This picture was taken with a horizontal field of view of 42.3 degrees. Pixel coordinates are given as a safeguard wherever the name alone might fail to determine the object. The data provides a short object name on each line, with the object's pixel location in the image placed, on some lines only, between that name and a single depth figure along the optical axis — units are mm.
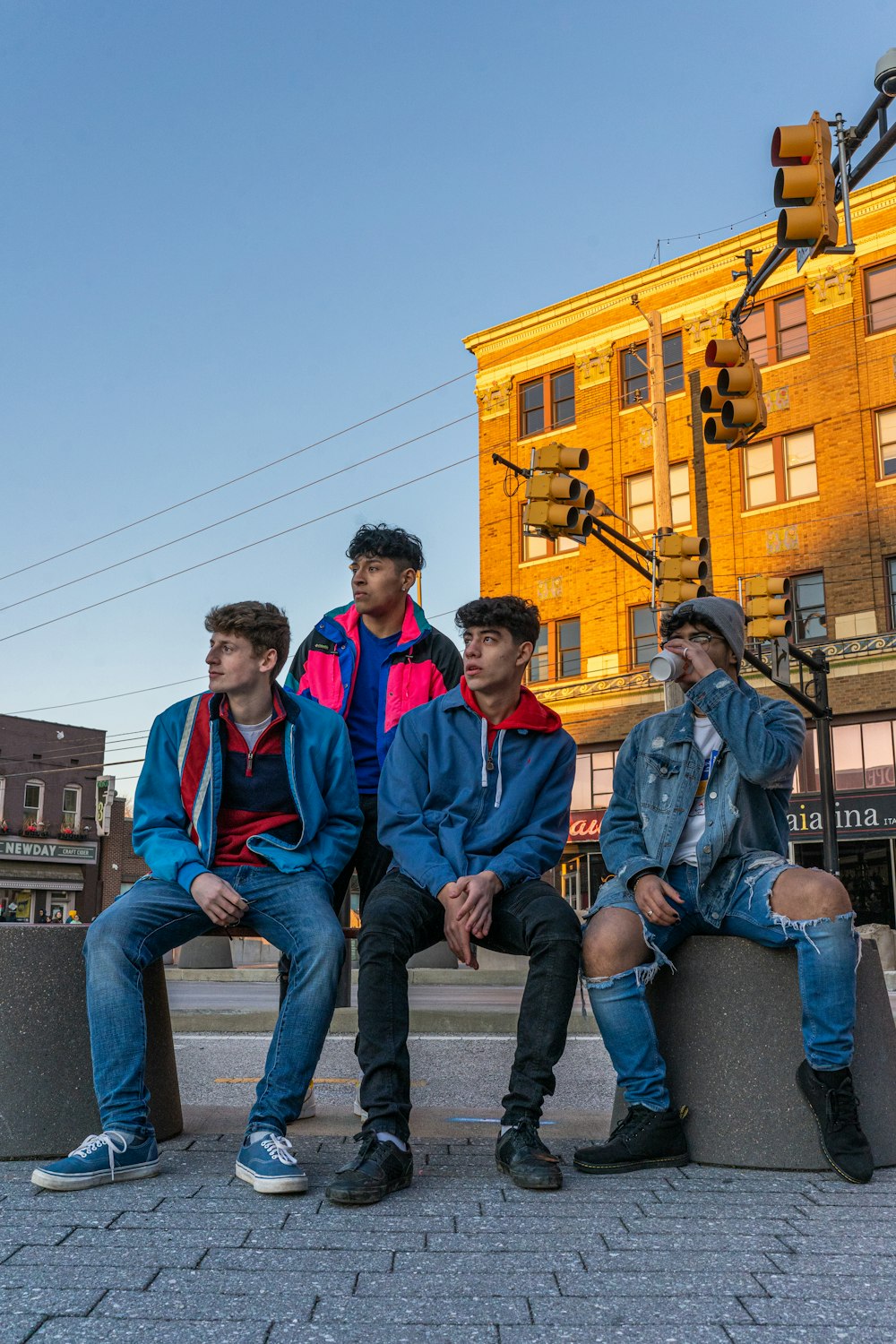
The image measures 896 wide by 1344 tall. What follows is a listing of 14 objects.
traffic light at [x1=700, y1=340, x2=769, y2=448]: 10477
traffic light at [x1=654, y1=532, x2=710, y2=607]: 13242
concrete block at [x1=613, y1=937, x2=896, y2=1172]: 3434
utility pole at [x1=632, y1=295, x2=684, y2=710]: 17234
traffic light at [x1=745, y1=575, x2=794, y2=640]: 14508
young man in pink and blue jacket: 4672
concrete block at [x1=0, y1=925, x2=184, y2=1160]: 3443
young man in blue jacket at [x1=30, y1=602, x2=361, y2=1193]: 3271
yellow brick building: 26391
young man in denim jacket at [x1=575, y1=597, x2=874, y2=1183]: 3367
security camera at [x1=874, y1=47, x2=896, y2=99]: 8242
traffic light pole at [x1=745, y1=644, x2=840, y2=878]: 17719
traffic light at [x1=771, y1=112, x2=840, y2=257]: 8172
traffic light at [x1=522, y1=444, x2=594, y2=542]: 12664
